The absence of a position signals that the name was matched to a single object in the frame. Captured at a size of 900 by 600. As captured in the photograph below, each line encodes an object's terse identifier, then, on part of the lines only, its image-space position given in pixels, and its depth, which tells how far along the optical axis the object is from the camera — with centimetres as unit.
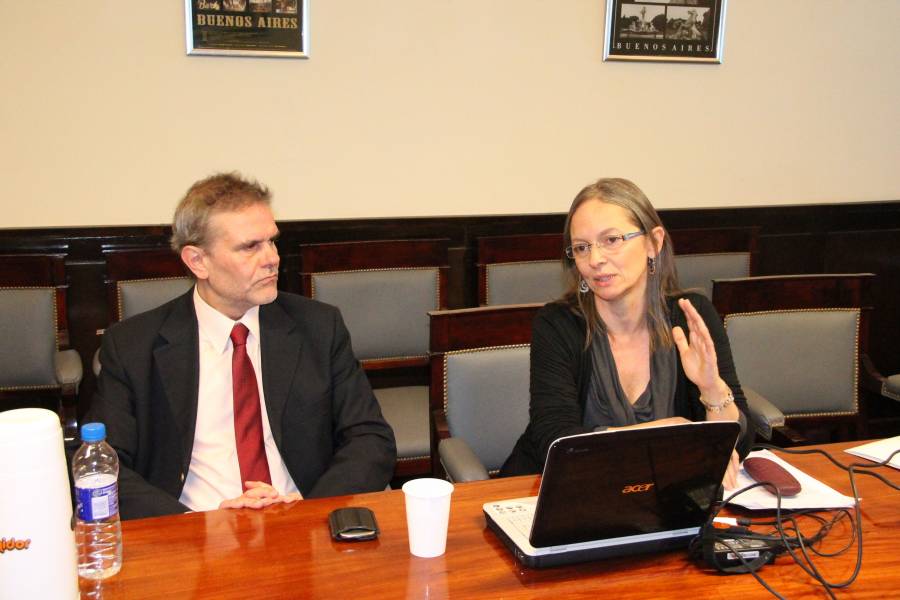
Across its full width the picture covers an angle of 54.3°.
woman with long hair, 221
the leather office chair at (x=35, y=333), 327
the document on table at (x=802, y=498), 175
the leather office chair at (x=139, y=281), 337
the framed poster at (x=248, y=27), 368
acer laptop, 147
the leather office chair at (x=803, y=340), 303
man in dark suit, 214
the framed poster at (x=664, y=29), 417
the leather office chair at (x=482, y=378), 252
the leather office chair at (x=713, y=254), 404
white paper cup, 150
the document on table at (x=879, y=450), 202
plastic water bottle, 140
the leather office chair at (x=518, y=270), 385
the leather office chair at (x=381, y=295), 353
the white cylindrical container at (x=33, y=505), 118
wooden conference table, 143
